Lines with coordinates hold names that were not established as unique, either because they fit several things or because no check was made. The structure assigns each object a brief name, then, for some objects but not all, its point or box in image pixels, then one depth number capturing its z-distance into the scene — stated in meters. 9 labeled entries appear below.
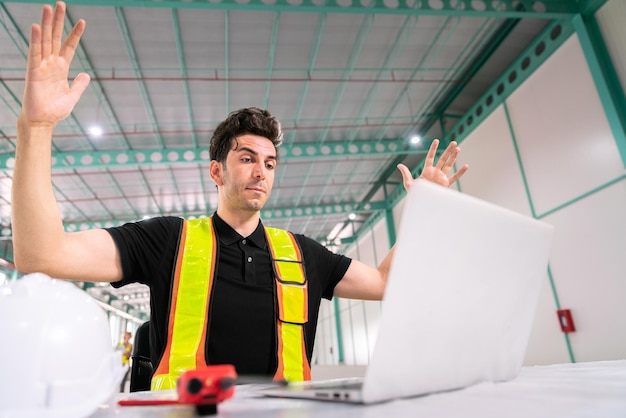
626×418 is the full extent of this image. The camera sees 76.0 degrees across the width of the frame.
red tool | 0.66
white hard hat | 0.66
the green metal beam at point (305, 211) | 12.12
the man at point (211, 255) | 1.16
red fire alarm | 5.75
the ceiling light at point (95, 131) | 7.96
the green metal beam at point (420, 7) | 5.23
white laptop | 0.65
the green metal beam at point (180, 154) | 8.14
